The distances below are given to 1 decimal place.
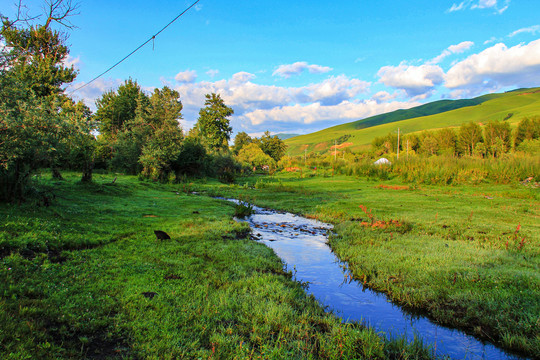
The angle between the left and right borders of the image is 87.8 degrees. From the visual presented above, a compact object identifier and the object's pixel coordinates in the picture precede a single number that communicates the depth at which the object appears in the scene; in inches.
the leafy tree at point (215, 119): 2785.4
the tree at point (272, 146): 4136.3
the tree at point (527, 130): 2869.1
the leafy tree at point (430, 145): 3587.6
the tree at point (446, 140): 3449.3
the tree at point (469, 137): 3218.5
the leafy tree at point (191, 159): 1560.0
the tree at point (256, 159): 2965.1
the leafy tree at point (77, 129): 388.5
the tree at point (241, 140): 4389.8
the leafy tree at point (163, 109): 1441.9
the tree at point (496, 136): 2881.4
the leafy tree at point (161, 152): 1316.4
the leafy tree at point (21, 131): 328.2
